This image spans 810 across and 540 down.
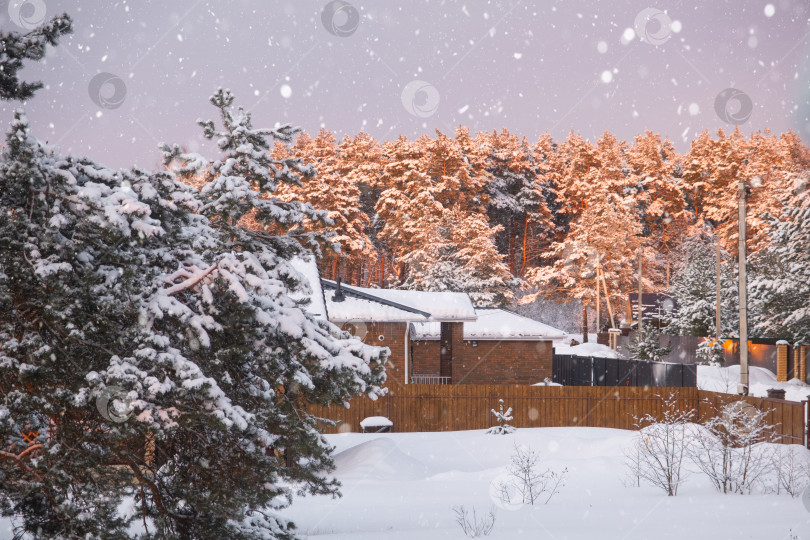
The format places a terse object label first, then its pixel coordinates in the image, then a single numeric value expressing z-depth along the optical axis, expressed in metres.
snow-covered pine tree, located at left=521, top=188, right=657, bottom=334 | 50.38
